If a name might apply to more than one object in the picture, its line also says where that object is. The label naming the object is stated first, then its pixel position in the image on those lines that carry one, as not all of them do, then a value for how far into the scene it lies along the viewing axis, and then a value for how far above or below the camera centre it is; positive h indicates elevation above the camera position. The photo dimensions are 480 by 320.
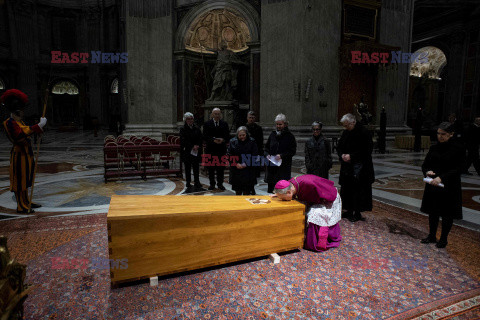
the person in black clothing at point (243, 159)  4.68 -0.61
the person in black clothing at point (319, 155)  4.86 -0.56
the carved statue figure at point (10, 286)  1.55 -0.93
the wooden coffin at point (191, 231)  2.50 -1.03
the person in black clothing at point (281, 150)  4.93 -0.50
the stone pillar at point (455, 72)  18.17 +3.03
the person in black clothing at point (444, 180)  3.23 -0.64
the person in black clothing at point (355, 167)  4.20 -0.66
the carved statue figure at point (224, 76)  12.78 +1.86
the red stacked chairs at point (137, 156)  6.95 -0.93
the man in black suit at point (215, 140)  5.93 -0.42
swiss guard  4.18 -0.42
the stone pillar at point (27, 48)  23.95 +5.73
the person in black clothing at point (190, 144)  6.01 -0.50
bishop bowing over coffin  3.29 -0.97
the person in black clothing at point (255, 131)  6.23 -0.24
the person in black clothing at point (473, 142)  7.51 -0.52
